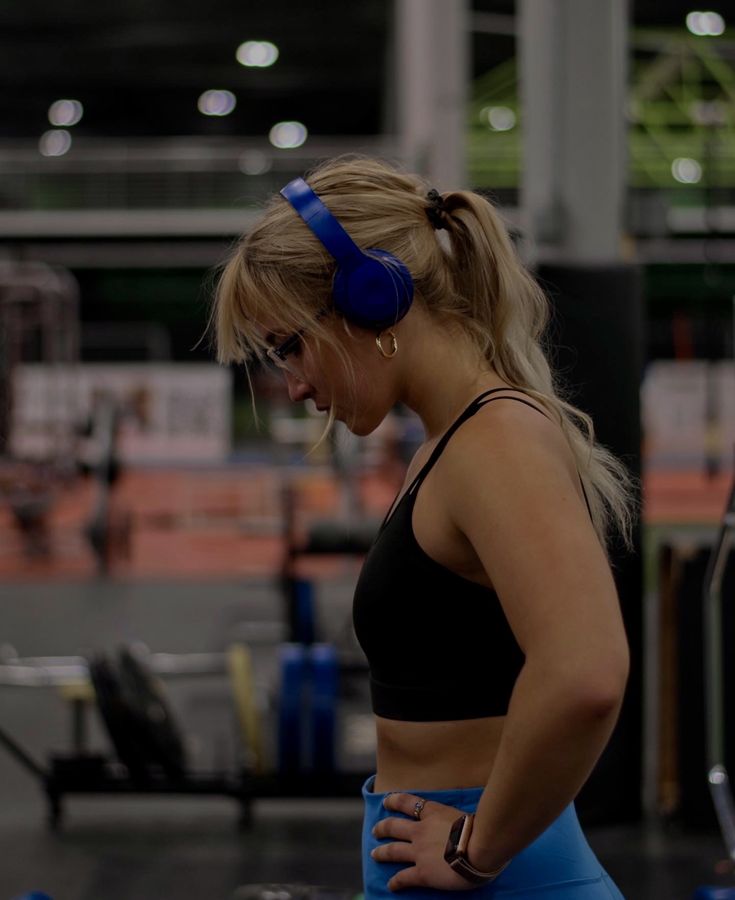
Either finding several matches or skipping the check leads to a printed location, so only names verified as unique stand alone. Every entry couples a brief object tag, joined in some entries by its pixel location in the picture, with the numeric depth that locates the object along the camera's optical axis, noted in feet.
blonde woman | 3.04
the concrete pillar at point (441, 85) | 24.22
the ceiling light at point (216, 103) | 72.14
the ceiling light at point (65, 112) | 72.13
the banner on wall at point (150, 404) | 41.34
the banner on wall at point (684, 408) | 45.98
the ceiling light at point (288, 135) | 77.61
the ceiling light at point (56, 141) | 74.23
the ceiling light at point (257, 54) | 62.54
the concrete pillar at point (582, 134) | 11.91
